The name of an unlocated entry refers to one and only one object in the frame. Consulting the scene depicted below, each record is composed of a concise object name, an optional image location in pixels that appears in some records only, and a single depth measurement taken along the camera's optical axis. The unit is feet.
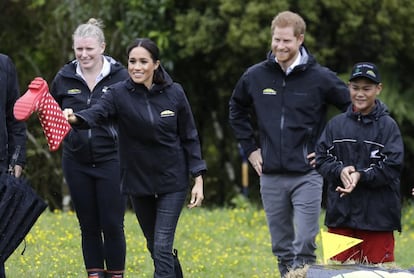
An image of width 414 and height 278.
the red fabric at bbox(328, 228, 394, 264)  46.42
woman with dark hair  47.24
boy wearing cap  45.78
